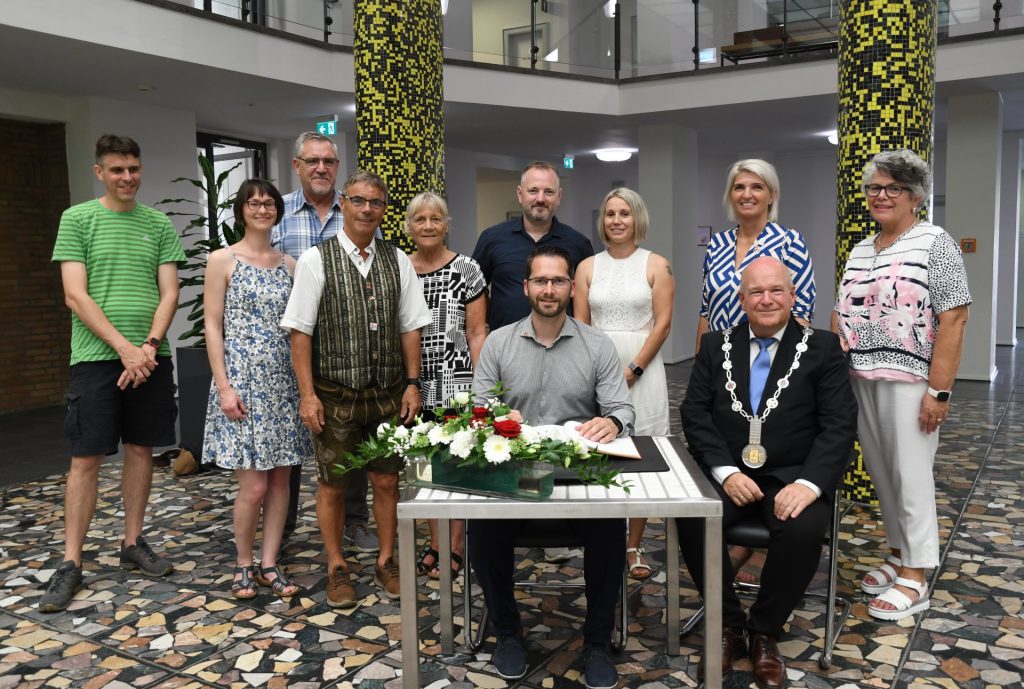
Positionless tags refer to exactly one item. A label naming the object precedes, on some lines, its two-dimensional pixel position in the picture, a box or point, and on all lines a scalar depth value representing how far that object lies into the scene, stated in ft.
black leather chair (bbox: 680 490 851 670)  9.45
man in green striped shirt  11.85
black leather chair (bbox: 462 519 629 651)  9.40
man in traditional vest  11.09
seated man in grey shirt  9.23
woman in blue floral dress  11.48
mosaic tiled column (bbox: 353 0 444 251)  17.94
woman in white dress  12.12
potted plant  20.29
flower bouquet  7.66
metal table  7.50
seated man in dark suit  9.28
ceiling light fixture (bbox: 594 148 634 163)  43.32
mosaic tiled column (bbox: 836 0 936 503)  15.52
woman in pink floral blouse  10.69
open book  8.64
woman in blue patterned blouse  11.66
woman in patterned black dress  12.31
